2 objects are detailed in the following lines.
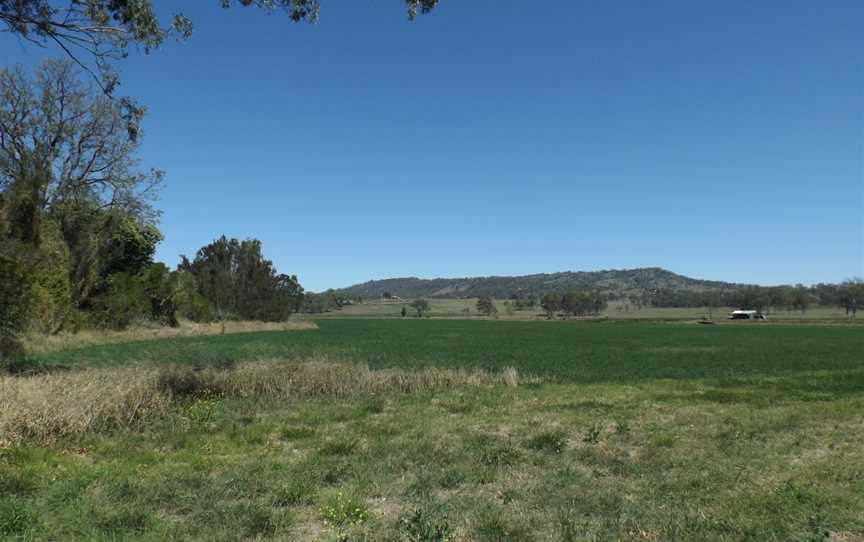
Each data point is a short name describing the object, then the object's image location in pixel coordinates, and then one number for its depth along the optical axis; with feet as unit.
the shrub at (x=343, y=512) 21.58
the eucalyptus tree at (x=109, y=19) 40.96
